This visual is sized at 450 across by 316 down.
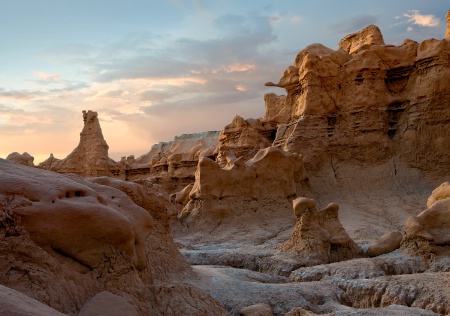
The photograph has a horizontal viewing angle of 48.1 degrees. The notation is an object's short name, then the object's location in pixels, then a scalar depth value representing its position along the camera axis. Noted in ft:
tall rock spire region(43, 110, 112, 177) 100.73
